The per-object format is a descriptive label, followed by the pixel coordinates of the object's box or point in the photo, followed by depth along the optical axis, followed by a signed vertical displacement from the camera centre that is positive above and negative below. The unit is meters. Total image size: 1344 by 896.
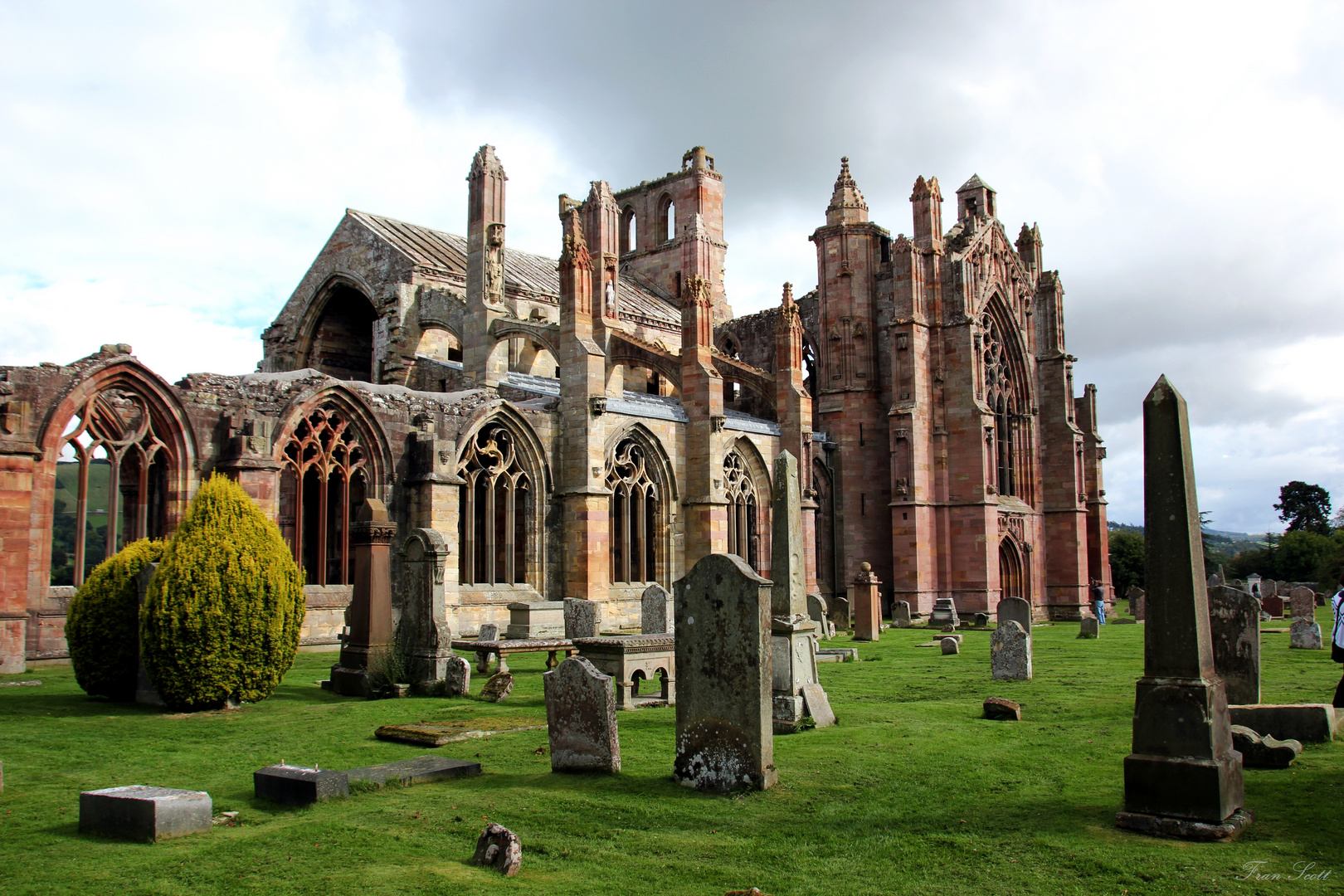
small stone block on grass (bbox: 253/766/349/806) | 6.64 -1.58
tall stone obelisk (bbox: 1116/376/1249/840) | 5.57 -0.83
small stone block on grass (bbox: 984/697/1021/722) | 9.67 -1.63
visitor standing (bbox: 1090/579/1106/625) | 29.16 -1.81
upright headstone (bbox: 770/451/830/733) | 9.27 -0.66
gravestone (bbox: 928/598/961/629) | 25.44 -1.84
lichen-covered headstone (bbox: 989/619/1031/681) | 12.91 -1.43
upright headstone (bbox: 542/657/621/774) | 7.44 -1.30
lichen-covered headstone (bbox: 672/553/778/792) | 6.88 -0.95
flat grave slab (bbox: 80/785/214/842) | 5.82 -1.55
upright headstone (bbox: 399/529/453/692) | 12.22 -0.79
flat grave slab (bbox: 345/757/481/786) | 7.10 -1.62
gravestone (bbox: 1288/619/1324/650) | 16.92 -1.64
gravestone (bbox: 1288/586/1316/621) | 20.83 -1.35
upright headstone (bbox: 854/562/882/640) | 21.00 -1.37
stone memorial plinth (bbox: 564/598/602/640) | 13.68 -0.96
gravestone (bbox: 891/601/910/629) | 26.09 -1.87
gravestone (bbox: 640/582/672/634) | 14.62 -0.92
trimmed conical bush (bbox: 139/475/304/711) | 10.58 -0.57
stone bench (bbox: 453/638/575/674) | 13.15 -1.33
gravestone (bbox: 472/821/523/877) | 5.28 -1.63
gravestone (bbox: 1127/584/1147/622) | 30.50 -1.89
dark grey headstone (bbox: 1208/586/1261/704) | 9.31 -0.94
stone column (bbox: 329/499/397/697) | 12.38 -0.63
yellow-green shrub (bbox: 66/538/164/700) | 11.37 -0.82
